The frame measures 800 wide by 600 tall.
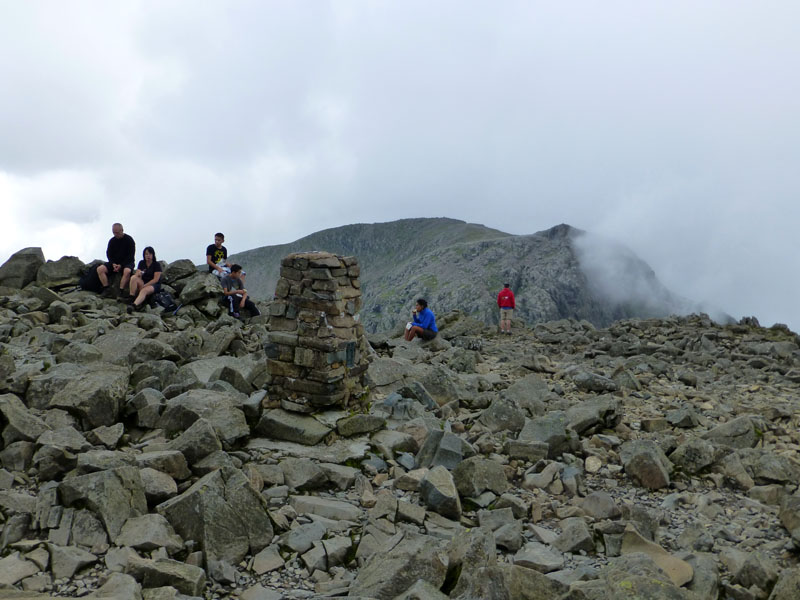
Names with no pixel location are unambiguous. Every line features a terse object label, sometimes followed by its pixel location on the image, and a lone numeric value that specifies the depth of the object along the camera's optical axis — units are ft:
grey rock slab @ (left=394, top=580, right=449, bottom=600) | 14.06
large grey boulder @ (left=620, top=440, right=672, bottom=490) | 23.95
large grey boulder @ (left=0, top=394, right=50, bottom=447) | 22.02
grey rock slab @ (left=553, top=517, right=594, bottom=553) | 18.65
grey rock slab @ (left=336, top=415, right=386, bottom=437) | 26.53
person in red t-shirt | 75.61
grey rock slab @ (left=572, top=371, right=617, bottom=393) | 38.58
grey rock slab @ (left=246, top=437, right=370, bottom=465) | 24.18
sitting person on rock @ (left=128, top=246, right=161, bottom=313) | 50.96
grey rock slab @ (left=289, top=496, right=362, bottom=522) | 19.95
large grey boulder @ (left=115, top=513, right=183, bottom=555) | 16.81
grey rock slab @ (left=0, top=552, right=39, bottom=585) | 15.48
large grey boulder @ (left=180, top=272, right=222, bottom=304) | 53.26
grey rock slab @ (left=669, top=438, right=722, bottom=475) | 25.02
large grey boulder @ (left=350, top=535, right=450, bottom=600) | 15.15
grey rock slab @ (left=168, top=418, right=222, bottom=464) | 21.42
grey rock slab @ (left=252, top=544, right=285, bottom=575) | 17.13
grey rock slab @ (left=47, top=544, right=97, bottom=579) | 15.93
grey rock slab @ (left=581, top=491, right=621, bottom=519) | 21.01
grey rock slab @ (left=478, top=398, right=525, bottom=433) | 29.53
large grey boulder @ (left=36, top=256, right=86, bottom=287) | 55.62
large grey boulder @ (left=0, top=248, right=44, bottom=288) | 55.31
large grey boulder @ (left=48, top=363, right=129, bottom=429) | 24.61
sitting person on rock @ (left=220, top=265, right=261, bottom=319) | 55.06
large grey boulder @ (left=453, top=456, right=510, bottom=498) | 22.02
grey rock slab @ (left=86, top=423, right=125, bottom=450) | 23.36
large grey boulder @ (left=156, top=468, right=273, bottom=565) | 17.46
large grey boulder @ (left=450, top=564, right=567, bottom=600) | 14.43
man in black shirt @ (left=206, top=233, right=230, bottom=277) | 56.80
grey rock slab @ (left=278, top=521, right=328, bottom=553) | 18.02
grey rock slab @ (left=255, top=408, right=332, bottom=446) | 25.64
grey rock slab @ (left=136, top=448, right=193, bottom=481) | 20.54
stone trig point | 27.02
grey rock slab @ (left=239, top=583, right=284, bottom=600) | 15.93
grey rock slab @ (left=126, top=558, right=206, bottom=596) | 15.33
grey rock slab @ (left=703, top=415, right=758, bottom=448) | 28.76
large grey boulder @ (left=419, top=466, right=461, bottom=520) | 20.54
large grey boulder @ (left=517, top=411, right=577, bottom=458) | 26.68
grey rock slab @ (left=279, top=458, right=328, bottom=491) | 21.72
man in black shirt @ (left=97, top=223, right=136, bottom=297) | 51.67
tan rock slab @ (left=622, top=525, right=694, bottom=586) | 16.89
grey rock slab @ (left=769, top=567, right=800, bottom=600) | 15.20
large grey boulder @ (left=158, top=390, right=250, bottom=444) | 24.09
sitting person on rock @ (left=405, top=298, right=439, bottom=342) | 54.24
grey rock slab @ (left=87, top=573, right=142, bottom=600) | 14.23
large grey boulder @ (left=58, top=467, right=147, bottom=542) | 17.52
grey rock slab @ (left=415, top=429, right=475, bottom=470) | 23.89
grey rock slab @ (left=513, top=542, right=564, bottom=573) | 17.15
